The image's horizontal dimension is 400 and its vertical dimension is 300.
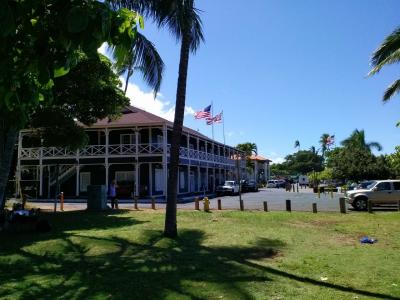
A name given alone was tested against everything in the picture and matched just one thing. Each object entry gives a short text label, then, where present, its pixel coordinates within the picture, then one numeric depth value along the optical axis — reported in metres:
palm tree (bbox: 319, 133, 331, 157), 114.06
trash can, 22.59
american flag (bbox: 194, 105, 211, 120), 36.16
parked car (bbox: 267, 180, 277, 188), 76.76
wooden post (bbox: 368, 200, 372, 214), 21.06
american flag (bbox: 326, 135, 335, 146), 63.96
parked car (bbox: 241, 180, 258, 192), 52.98
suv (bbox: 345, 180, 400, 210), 23.62
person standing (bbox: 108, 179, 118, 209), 24.38
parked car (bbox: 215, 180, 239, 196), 43.09
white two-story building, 36.56
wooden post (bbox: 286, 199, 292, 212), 21.44
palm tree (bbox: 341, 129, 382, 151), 65.88
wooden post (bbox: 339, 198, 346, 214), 20.91
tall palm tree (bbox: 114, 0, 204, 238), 13.17
